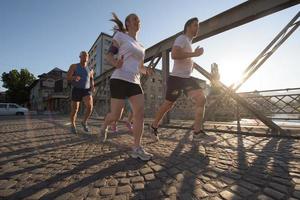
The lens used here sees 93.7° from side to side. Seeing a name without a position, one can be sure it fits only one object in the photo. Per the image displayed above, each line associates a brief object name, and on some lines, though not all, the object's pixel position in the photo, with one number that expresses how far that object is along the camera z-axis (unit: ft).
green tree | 118.63
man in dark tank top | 11.40
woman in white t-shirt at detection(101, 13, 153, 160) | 5.85
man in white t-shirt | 7.50
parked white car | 59.49
